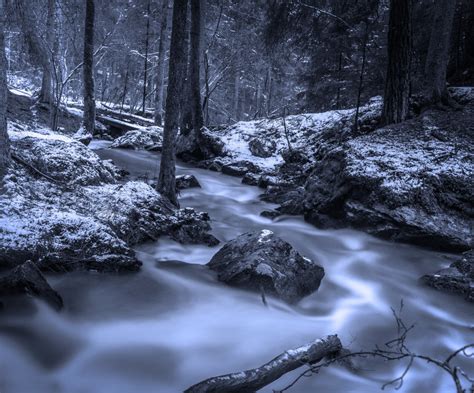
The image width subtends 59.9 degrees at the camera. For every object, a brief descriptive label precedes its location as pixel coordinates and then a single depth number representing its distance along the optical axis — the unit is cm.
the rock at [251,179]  1248
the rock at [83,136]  1388
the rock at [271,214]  927
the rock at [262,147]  1449
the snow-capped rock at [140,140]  1606
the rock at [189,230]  714
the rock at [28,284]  436
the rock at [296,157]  1326
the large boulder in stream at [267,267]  532
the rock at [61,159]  722
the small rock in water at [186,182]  1145
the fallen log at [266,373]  300
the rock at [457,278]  559
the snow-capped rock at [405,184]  731
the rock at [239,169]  1370
